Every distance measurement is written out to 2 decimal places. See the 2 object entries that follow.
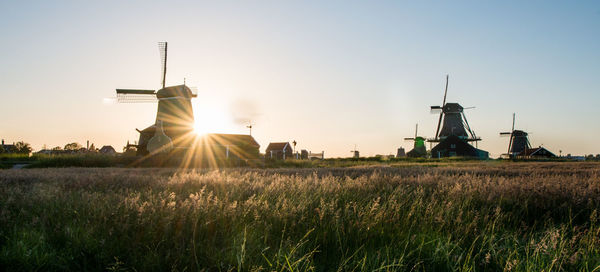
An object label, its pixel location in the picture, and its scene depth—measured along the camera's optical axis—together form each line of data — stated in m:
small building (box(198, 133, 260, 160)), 46.56
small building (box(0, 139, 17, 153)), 43.55
